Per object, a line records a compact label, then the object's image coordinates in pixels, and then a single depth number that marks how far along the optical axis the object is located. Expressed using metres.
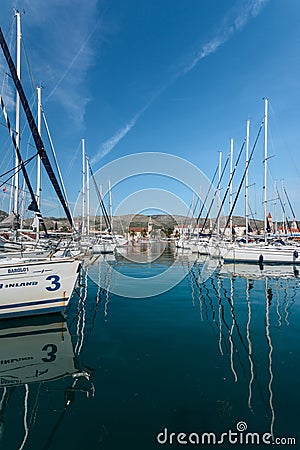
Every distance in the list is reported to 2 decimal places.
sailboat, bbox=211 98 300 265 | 23.88
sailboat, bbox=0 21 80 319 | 7.50
